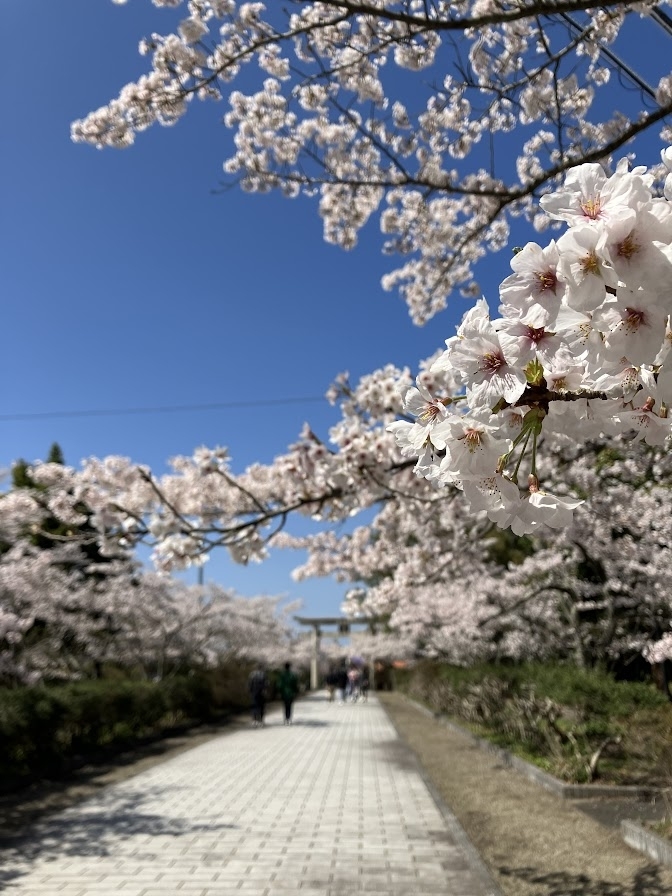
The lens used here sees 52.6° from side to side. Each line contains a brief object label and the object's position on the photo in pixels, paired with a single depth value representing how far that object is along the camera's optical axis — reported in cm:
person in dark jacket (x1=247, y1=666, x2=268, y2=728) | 1802
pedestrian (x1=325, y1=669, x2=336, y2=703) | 3008
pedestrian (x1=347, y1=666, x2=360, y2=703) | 3095
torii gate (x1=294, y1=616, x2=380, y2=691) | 4334
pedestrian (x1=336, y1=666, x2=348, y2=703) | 2948
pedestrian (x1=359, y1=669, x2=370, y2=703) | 3266
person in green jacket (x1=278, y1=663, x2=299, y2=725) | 1853
